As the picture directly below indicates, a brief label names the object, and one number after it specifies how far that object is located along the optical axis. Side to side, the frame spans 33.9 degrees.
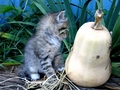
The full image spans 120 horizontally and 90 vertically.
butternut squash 1.24
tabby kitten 1.32
